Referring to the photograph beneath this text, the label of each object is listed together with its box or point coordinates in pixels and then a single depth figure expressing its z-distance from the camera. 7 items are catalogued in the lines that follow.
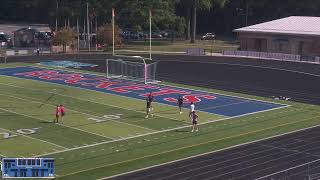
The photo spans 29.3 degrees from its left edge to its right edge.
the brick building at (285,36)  88.31
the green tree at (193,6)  109.31
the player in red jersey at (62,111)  41.46
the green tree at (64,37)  92.44
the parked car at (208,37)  122.69
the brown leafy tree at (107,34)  95.12
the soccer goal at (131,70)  59.93
